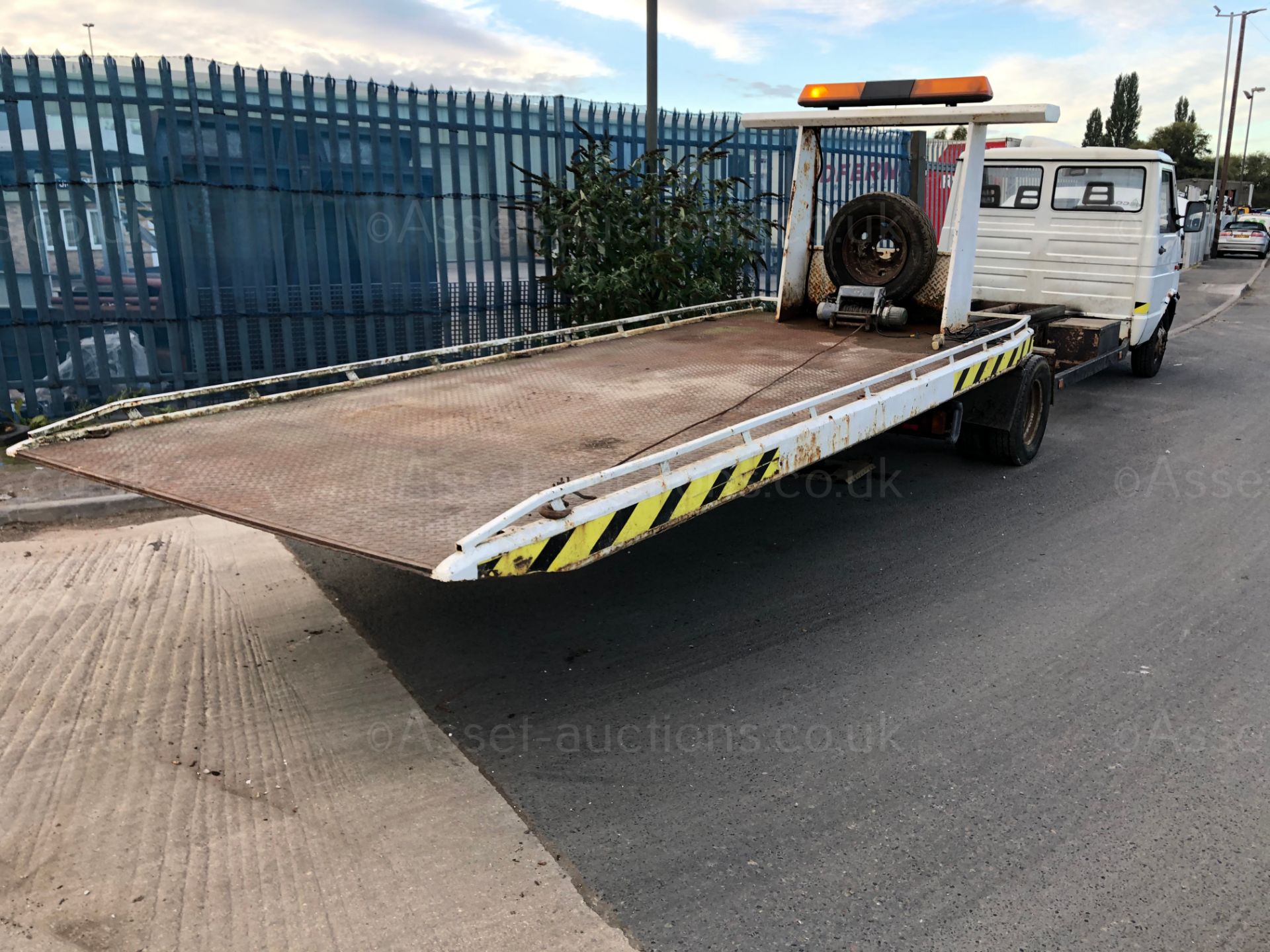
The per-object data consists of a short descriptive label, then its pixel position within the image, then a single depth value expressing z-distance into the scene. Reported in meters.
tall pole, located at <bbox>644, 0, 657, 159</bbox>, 8.32
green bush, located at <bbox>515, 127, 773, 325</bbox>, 8.56
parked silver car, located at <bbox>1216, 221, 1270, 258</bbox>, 30.31
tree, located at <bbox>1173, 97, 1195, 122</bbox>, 83.00
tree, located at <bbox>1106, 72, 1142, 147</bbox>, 69.94
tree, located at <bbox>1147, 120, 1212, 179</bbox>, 69.50
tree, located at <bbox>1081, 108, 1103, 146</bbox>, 71.06
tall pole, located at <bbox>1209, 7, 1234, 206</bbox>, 40.00
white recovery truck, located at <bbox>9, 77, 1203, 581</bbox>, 3.44
